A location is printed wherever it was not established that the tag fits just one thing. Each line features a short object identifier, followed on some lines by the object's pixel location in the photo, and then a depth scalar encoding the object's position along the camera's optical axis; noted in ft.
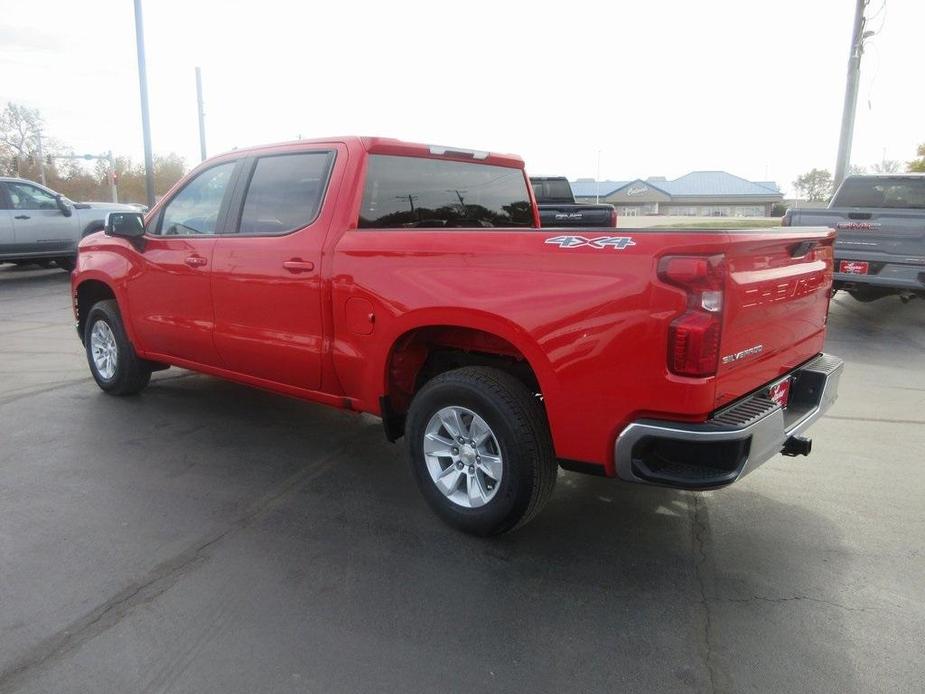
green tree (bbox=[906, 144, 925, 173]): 124.66
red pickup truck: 9.07
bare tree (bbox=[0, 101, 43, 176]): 203.41
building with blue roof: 279.90
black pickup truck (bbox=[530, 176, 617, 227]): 31.94
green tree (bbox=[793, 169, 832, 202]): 293.23
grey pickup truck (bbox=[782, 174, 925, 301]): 27.14
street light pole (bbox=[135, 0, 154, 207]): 58.44
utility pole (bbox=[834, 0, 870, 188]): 47.09
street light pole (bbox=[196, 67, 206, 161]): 97.29
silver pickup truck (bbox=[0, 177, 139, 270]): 44.73
